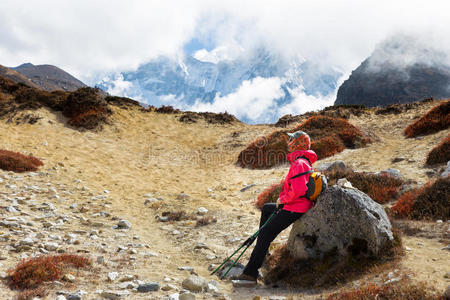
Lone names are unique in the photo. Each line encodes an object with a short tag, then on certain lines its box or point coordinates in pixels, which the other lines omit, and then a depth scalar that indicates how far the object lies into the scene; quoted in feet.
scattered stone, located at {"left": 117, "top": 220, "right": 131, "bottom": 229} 28.45
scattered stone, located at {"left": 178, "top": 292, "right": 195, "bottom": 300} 14.88
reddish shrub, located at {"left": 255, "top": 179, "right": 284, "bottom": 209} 39.92
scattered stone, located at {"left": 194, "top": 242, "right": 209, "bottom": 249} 25.77
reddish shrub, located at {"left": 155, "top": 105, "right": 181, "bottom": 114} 118.02
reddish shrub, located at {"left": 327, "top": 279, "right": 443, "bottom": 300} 12.28
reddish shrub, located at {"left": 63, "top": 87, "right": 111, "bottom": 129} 84.58
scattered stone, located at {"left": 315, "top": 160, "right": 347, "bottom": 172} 44.76
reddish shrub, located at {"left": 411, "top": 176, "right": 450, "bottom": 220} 24.31
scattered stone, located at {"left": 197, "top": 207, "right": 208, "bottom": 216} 35.34
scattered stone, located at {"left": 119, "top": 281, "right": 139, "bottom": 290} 15.91
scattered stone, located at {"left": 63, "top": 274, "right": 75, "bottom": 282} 15.75
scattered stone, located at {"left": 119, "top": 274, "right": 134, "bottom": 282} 16.96
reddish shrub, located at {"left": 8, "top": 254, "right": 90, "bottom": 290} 14.52
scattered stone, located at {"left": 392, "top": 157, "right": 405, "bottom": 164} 48.38
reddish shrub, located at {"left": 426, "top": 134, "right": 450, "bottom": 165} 40.57
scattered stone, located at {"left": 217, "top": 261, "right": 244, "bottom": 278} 20.47
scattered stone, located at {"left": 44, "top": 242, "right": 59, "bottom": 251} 19.83
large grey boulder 17.51
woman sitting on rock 18.89
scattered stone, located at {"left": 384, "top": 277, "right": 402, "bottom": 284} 13.89
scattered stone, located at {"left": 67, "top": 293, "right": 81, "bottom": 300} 13.92
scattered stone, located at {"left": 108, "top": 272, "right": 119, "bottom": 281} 16.81
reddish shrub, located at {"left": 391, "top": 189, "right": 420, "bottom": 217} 26.61
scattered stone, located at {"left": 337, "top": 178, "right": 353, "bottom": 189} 19.87
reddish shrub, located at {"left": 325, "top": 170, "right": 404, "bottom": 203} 32.71
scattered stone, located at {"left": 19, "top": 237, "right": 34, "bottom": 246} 19.56
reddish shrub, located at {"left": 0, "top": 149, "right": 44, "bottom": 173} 40.27
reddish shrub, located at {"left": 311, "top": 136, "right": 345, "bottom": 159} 64.03
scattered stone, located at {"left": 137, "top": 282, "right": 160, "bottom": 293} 15.77
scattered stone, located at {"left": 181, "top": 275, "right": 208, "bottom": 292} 16.71
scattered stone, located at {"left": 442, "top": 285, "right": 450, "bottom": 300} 11.51
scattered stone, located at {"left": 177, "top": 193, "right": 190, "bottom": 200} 42.44
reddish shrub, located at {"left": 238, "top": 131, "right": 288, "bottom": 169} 68.39
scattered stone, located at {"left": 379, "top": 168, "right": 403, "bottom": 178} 37.42
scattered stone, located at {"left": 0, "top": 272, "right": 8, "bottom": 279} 14.91
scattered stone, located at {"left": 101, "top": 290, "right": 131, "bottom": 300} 14.70
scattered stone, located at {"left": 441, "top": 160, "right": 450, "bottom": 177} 32.32
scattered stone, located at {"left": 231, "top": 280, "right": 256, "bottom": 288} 18.75
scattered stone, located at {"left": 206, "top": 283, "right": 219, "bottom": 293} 16.98
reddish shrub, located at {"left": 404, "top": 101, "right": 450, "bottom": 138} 59.67
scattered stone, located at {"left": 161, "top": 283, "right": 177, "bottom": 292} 16.19
